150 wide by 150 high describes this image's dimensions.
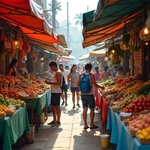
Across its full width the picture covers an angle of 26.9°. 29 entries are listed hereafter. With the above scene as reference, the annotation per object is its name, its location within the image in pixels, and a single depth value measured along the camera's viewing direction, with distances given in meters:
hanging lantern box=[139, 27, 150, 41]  6.69
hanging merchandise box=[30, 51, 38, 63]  16.23
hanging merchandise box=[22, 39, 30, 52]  11.25
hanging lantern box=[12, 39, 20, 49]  9.54
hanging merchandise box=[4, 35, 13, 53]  9.02
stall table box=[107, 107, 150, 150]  3.95
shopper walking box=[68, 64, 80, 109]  14.22
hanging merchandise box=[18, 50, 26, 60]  11.23
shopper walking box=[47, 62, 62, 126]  9.62
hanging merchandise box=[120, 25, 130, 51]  9.51
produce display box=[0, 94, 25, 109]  6.74
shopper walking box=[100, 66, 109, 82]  15.96
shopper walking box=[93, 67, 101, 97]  16.38
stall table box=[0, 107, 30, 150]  5.47
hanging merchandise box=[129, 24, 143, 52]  8.33
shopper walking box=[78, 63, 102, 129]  9.07
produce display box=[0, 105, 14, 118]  5.90
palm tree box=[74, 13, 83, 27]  97.72
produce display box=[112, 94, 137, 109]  6.62
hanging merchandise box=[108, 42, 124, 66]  12.42
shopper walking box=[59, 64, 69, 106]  15.19
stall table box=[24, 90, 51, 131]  8.59
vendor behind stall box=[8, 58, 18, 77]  10.38
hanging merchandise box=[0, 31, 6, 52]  8.76
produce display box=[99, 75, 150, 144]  4.27
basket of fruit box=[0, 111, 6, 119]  5.59
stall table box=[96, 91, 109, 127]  8.14
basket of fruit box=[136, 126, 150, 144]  3.80
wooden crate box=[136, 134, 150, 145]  3.80
